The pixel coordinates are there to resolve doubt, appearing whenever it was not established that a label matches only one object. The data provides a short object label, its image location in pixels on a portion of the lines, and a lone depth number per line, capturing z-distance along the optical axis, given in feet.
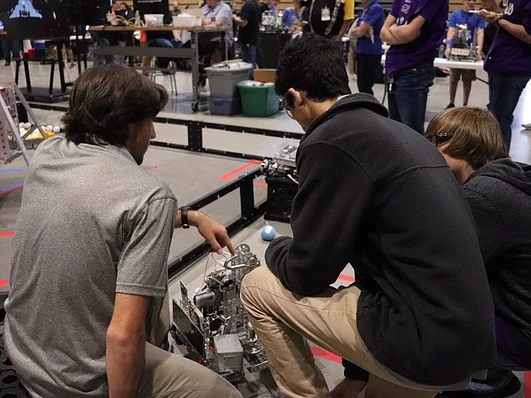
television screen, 22.62
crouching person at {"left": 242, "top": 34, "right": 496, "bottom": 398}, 4.14
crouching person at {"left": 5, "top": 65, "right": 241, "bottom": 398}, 3.70
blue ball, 10.41
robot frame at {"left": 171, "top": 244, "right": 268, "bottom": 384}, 6.30
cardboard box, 21.82
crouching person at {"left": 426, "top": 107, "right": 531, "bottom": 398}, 4.72
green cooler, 20.86
